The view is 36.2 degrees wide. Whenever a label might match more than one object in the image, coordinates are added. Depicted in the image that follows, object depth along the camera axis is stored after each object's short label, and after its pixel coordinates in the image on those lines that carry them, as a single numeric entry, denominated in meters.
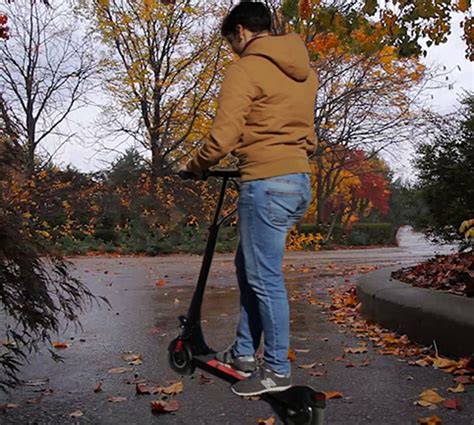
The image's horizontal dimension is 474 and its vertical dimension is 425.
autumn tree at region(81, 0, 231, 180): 25.38
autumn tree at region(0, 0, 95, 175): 26.84
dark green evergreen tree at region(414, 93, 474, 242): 10.12
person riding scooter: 3.21
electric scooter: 3.11
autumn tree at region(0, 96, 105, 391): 3.97
